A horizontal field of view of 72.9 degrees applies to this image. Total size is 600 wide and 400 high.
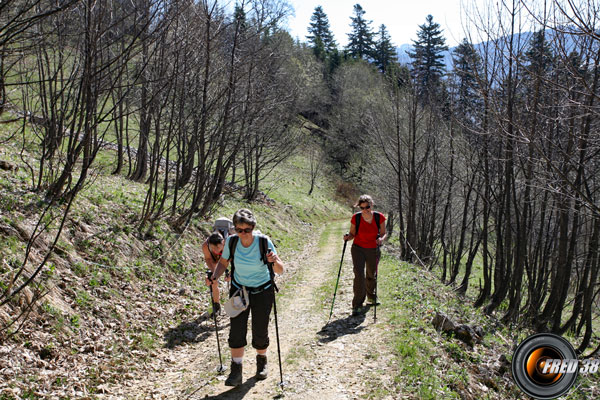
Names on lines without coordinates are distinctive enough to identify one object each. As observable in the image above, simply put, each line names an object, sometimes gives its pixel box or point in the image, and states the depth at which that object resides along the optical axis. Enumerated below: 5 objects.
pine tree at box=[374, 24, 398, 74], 65.16
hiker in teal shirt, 5.01
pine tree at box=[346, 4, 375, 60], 76.62
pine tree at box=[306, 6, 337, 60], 75.94
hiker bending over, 7.48
